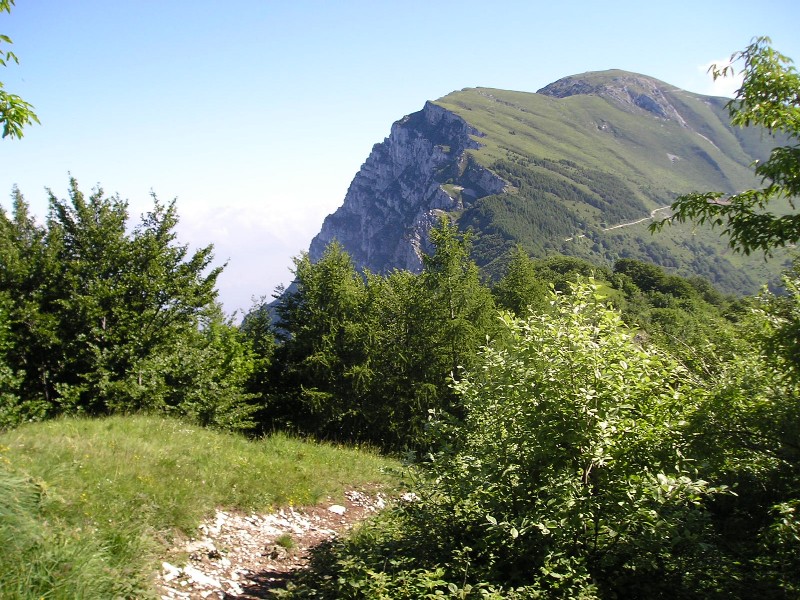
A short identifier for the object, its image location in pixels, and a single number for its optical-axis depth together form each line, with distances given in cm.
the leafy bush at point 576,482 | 579
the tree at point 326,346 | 2341
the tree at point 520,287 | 2775
